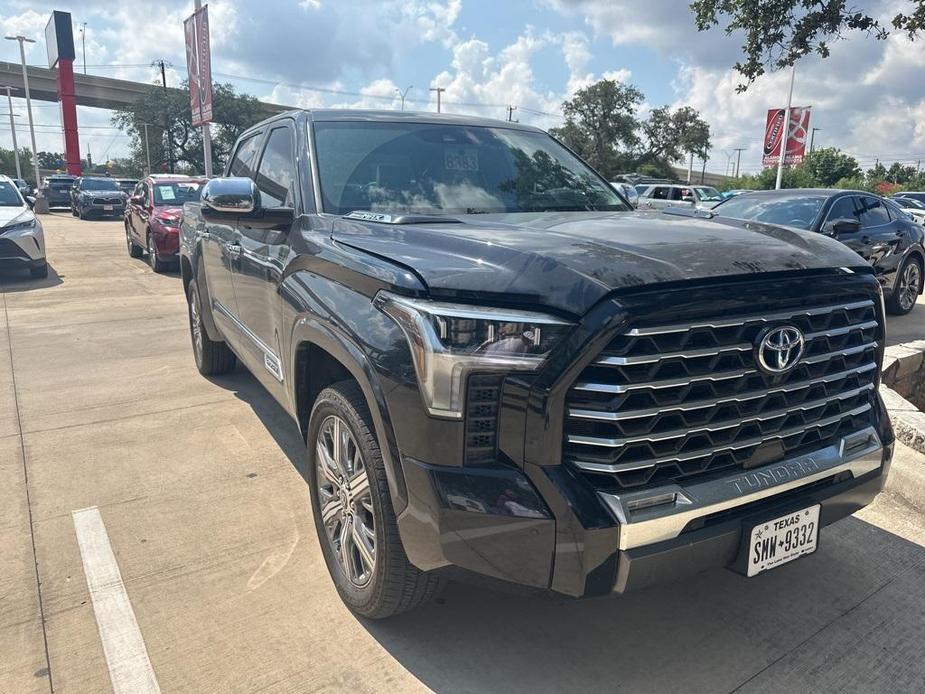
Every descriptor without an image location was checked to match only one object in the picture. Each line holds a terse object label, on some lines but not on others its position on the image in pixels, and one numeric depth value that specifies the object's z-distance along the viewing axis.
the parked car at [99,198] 25.78
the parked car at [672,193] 22.78
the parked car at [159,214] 12.39
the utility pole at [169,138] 49.27
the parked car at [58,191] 34.09
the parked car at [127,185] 31.50
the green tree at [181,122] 49.03
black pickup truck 1.99
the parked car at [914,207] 24.00
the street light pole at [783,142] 31.41
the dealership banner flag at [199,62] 17.78
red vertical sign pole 50.56
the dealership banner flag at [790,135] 32.66
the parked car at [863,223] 8.41
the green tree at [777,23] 7.93
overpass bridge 60.09
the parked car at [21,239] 10.83
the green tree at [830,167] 43.84
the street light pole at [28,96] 53.79
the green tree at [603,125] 57.34
